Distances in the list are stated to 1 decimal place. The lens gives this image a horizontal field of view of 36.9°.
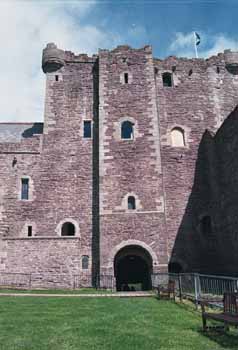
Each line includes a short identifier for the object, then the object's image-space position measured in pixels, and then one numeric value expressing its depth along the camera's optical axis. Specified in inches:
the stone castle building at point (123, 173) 840.3
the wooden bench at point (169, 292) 596.7
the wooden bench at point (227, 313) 308.6
